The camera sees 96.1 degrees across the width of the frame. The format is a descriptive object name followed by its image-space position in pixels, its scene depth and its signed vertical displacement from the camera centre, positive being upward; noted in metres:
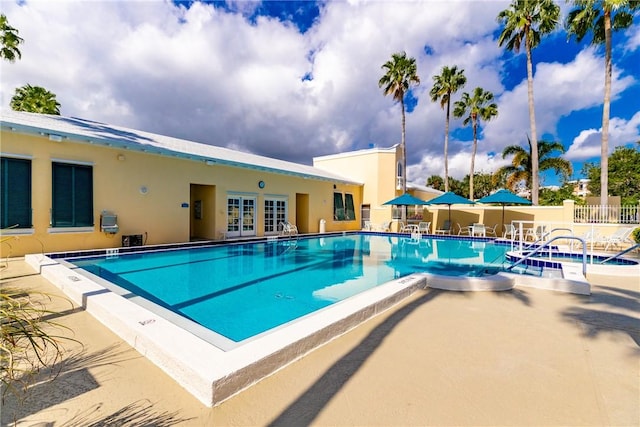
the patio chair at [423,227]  19.91 -1.02
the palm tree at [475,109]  27.30 +10.02
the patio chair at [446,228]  19.84 -1.10
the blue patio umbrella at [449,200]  17.12 +0.73
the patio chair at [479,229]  17.86 -1.05
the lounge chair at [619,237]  11.51 -0.99
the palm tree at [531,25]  17.69 +11.85
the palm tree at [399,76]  22.61 +10.80
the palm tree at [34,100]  18.58 +7.31
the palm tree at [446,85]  24.25 +10.81
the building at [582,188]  63.00 +5.60
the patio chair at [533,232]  15.39 -1.13
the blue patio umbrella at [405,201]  19.02 +0.75
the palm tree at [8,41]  13.41 +8.14
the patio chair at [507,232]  17.16 -1.19
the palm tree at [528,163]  25.30 +4.45
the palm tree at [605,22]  14.97 +10.27
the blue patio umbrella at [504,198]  15.37 +0.78
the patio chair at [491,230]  18.40 -1.17
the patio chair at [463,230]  19.67 -1.23
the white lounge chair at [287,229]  17.94 -1.06
